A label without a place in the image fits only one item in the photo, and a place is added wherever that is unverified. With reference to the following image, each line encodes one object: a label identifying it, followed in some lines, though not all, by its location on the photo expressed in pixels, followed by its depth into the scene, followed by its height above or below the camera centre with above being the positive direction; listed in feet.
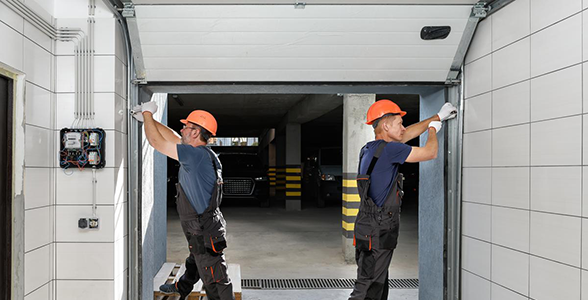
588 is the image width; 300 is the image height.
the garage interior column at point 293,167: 36.76 -1.37
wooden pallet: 11.62 -4.26
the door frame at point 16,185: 7.20 -0.64
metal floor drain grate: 14.40 -4.98
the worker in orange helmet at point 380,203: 8.84 -1.14
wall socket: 8.57 -1.58
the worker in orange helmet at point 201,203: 9.46 -1.26
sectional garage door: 8.53 +2.61
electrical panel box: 8.44 +0.07
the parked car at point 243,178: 34.17 -2.21
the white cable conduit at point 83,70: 8.64 +1.82
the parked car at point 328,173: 34.42 -1.73
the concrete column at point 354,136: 19.47 +0.90
